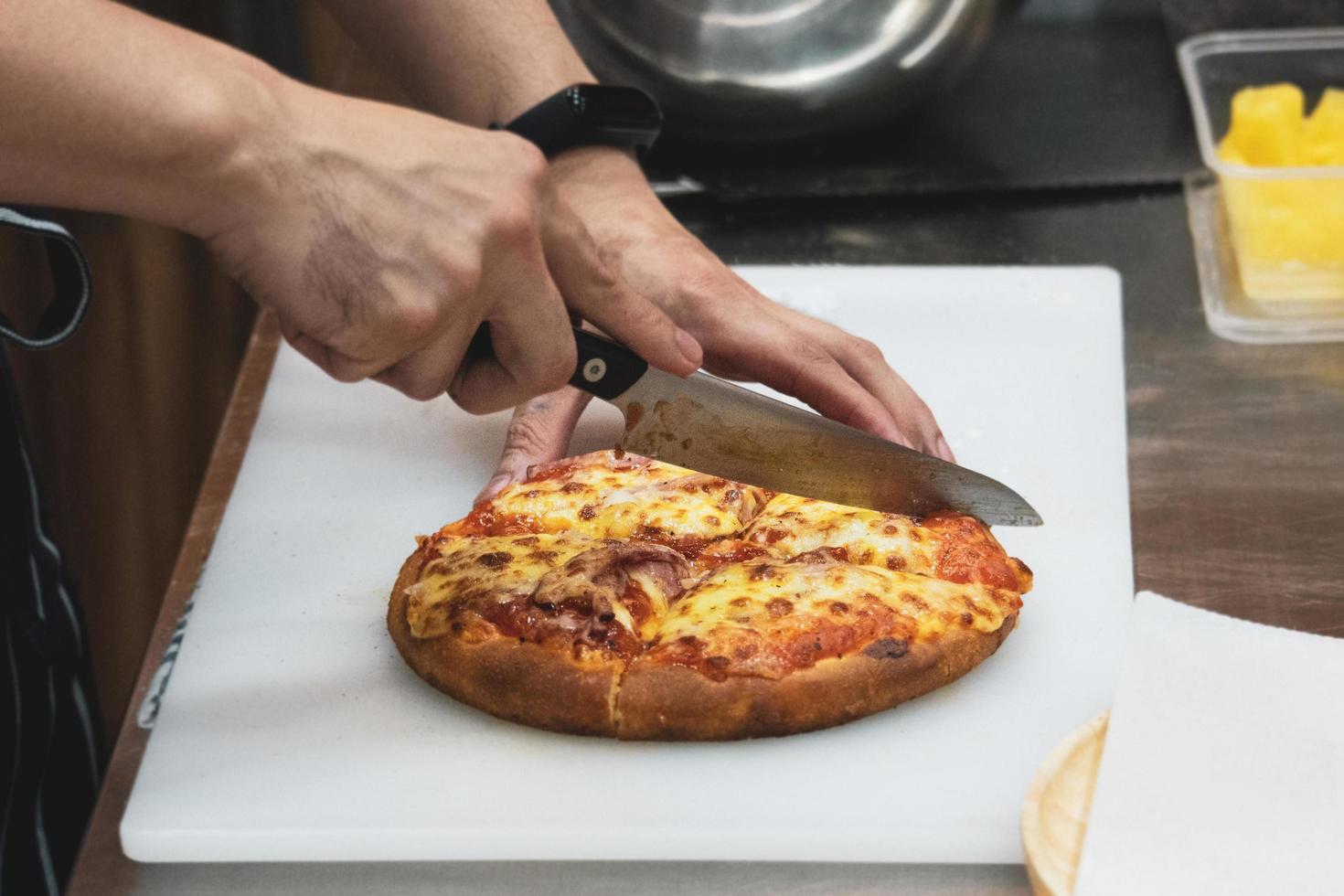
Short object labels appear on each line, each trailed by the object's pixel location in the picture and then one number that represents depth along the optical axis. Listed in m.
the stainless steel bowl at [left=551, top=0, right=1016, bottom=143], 1.52
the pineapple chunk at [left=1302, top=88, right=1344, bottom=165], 1.46
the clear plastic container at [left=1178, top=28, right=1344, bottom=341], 1.43
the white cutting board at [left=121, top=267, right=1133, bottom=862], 1.12
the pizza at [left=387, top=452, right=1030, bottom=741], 1.15
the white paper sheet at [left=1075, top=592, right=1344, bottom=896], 1.04
